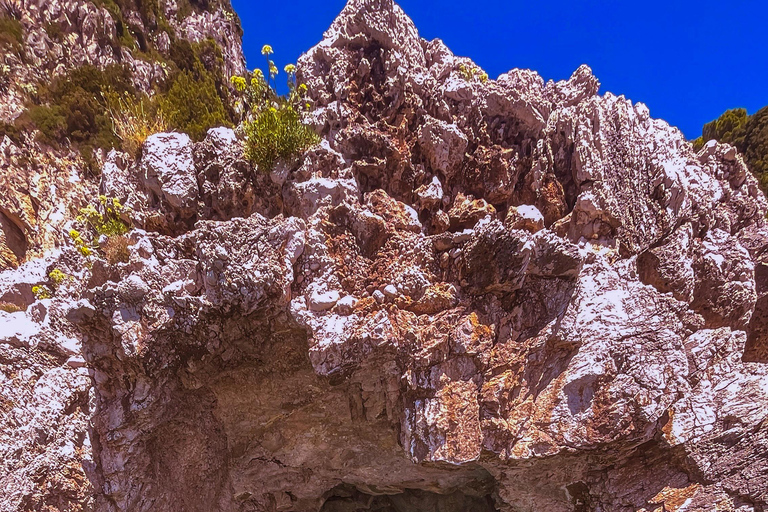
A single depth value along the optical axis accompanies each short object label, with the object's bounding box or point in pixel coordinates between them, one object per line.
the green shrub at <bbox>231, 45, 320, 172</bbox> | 3.55
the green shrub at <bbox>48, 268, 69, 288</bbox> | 3.80
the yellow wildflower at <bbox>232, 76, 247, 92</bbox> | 3.55
